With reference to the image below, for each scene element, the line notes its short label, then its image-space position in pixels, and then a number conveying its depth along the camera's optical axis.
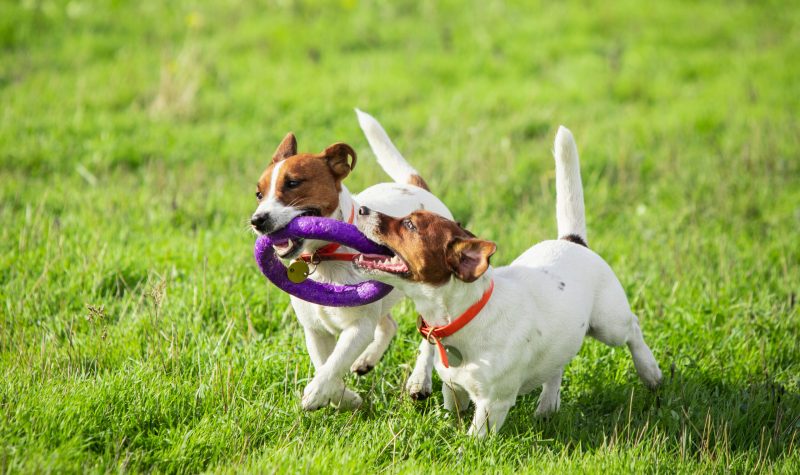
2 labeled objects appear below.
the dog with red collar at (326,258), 8.93
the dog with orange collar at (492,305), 8.35
